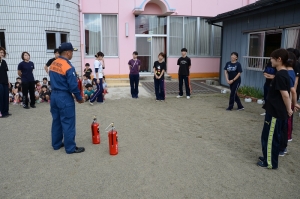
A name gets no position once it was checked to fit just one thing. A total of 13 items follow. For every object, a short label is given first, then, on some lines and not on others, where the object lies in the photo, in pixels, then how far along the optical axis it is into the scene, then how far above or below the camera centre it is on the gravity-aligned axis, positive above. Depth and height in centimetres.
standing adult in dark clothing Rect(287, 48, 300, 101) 493 +2
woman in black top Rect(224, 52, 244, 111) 757 -23
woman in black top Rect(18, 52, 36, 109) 792 -29
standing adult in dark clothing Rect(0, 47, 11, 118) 707 -61
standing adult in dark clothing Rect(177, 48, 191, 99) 968 -7
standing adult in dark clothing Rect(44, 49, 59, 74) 757 +8
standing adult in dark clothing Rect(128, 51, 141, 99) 966 -14
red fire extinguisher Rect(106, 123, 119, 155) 448 -127
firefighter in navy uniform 439 -44
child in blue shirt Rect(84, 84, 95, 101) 926 -84
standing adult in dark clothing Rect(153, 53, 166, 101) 927 -32
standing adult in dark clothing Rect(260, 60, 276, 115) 564 -9
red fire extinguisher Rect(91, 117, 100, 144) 505 -127
